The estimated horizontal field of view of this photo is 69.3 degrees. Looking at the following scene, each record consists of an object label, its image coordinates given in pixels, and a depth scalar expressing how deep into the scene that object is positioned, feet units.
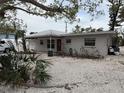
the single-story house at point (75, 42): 34.59
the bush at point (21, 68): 12.61
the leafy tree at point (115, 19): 44.16
